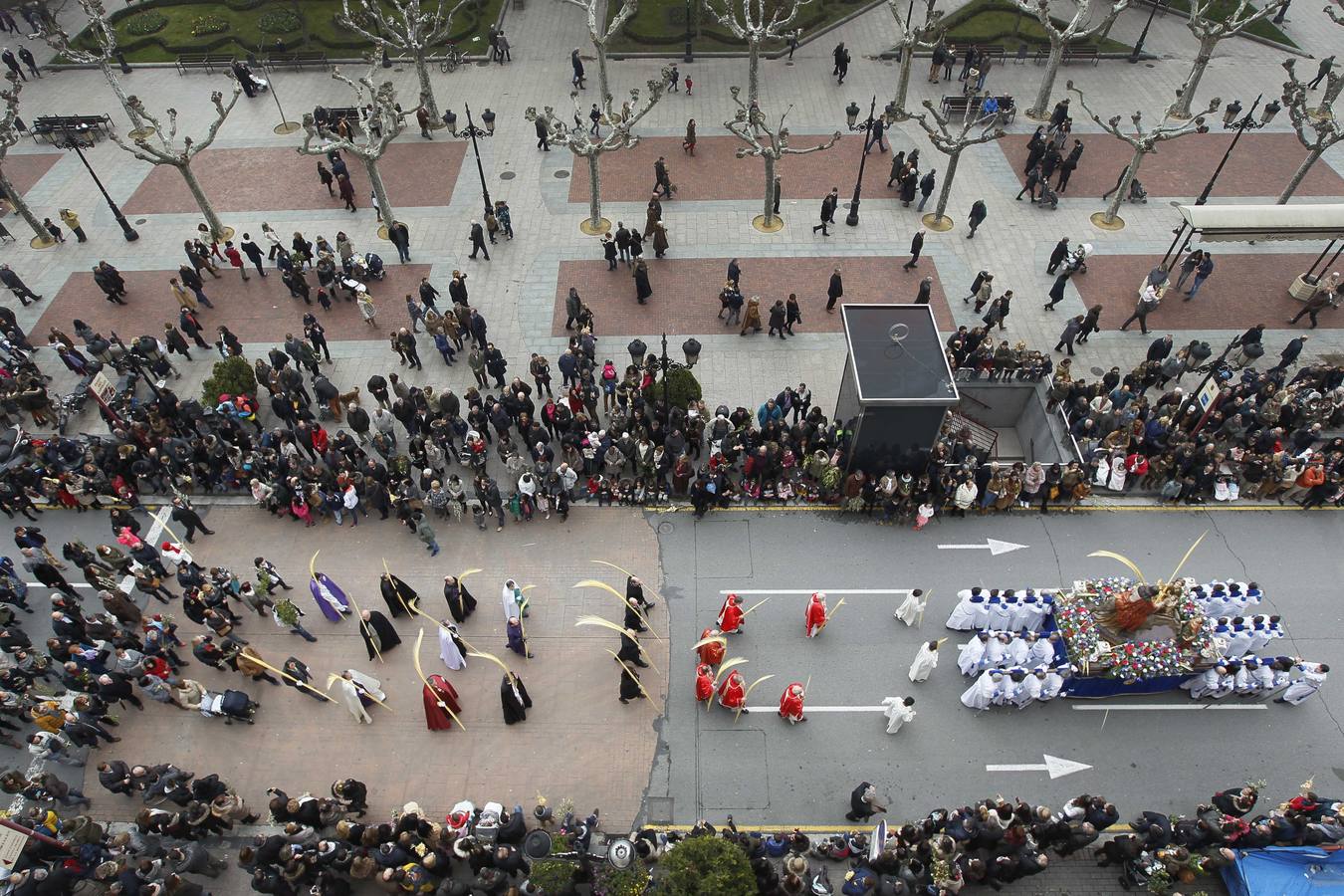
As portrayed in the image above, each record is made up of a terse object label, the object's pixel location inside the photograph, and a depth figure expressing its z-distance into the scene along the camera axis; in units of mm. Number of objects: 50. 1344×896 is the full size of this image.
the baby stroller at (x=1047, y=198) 26141
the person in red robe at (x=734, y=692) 14383
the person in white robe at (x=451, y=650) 14766
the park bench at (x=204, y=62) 33906
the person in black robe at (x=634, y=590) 15312
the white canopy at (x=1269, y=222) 21047
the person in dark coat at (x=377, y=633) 15023
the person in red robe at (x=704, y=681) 14453
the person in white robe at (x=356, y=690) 14172
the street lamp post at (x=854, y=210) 25058
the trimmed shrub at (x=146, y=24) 35594
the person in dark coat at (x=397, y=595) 15680
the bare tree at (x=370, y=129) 22680
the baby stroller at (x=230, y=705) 14320
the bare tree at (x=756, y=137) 22938
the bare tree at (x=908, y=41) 26969
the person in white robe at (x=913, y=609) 15508
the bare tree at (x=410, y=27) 26188
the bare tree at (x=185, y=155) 22825
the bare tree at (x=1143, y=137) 22938
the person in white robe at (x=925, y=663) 14461
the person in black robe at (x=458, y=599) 15281
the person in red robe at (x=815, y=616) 15156
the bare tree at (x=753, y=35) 24656
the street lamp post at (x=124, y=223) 24688
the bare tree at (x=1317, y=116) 22562
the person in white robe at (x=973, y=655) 14664
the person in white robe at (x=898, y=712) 13945
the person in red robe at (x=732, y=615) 15523
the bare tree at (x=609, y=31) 26016
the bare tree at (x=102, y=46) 23841
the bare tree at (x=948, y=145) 22938
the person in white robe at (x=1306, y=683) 14125
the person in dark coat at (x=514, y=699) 14141
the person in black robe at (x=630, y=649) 14688
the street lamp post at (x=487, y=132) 23978
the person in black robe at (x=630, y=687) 14719
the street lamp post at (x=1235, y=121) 25141
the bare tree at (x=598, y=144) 23109
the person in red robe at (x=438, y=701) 14086
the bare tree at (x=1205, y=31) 25906
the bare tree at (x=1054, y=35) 25328
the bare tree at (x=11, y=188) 23094
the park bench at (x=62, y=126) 29594
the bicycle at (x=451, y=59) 33719
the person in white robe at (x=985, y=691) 14297
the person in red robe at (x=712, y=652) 14750
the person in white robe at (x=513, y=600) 15047
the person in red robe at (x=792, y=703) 14172
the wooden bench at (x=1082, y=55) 33375
